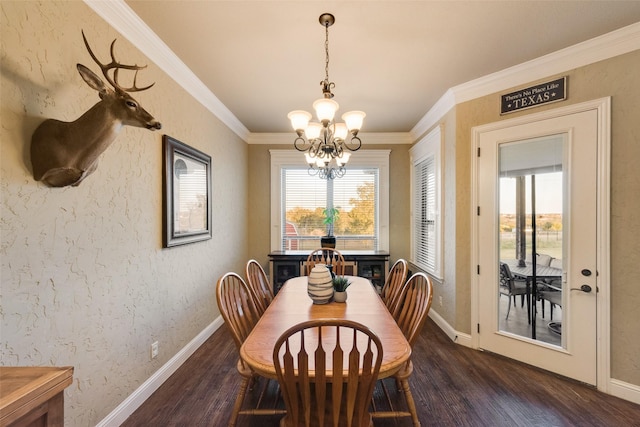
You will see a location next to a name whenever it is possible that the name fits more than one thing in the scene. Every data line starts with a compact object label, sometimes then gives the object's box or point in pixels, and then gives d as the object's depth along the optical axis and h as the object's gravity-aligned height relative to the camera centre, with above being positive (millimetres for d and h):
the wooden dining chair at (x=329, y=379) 1124 -706
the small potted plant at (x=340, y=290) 2162 -602
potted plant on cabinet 4484 -70
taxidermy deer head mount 1300 +386
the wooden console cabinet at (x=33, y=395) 650 -460
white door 2209 -193
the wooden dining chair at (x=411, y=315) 1605 -679
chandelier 1831 +656
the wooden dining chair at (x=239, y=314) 1656 -701
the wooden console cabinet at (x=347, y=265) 4133 -783
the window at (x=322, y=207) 4598 +114
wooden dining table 1311 -694
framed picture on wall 2297 +187
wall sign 2328 +1059
